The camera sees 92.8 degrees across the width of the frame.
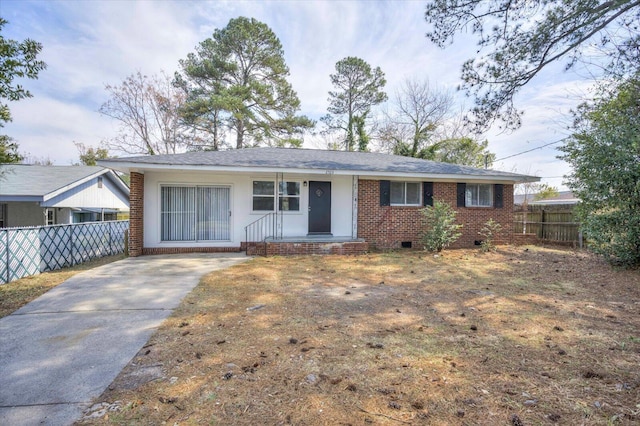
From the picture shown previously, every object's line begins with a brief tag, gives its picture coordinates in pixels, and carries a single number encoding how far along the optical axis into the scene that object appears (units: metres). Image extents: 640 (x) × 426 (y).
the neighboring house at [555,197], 33.10
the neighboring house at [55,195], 12.27
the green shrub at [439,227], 9.77
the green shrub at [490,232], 10.63
